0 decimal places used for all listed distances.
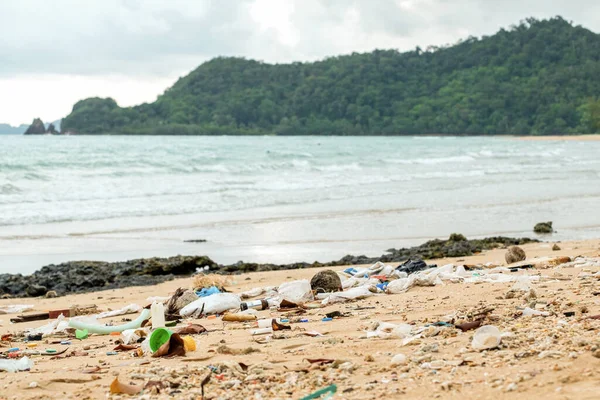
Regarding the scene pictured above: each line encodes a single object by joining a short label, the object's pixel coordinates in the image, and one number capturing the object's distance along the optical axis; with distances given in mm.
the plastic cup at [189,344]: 5262
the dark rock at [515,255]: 9859
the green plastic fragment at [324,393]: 3938
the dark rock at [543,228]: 15055
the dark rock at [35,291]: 10117
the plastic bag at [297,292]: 7473
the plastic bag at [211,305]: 7184
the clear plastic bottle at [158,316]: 6355
